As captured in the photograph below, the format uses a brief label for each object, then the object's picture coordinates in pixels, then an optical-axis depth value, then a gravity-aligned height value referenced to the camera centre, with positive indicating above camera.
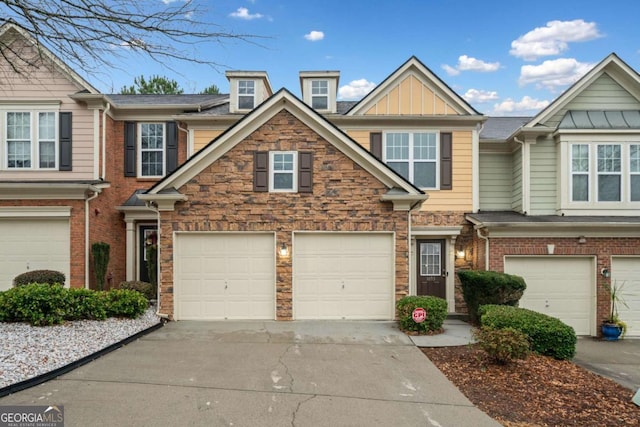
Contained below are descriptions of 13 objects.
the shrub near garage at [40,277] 10.92 -1.79
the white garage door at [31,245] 12.07 -0.98
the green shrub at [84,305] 9.25 -2.15
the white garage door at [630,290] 11.87 -2.23
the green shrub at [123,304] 9.70 -2.20
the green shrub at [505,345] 6.83 -2.23
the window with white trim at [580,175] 12.57 +1.21
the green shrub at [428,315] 9.54 -2.41
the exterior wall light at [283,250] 10.55 -0.98
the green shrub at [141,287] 11.81 -2.19
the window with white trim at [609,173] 12.49 +1.26
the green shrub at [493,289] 10.36 -1.95
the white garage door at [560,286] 11.88 -2.13
